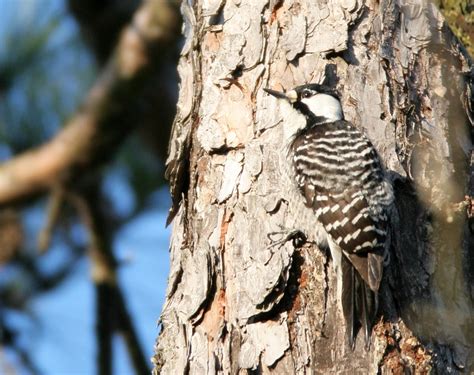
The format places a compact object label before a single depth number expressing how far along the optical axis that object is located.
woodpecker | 6.32
